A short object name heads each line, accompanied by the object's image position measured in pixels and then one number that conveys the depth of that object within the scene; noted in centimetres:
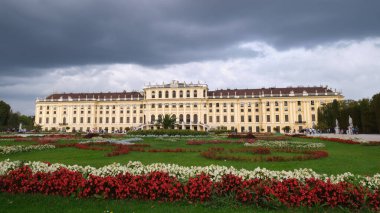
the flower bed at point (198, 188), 548
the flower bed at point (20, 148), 1424
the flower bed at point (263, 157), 1124
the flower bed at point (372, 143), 1820
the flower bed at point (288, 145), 1681
